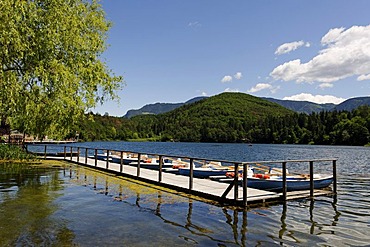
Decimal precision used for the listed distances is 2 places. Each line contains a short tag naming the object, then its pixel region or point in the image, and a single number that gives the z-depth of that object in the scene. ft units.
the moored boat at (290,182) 45.83
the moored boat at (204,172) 60.03
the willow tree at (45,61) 31.19
